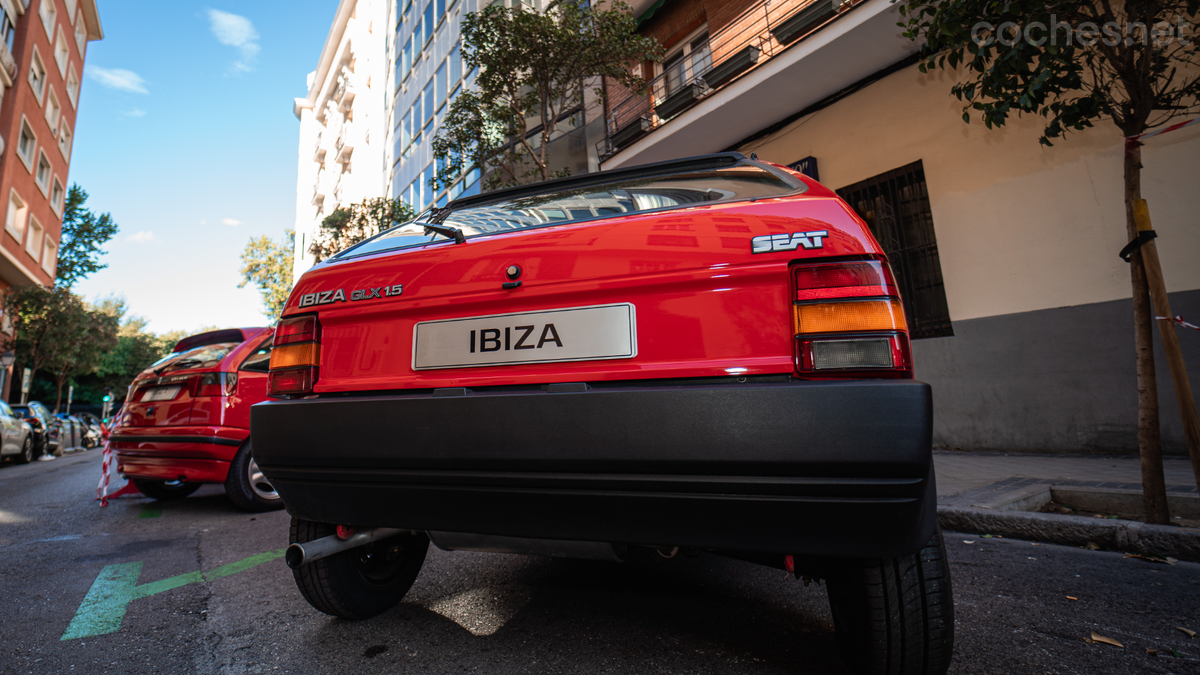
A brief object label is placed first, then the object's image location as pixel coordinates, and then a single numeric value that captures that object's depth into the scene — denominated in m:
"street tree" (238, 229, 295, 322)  39.00
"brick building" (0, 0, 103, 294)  18.55
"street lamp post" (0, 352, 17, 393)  18.92
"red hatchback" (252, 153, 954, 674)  1.28
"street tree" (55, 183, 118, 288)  25.88
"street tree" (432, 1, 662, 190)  8.89
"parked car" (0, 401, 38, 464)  10.84
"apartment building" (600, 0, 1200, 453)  5.65
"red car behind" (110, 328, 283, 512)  4.45
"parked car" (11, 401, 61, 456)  13.16
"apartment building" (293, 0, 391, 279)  30.47
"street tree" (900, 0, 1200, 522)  3.30
